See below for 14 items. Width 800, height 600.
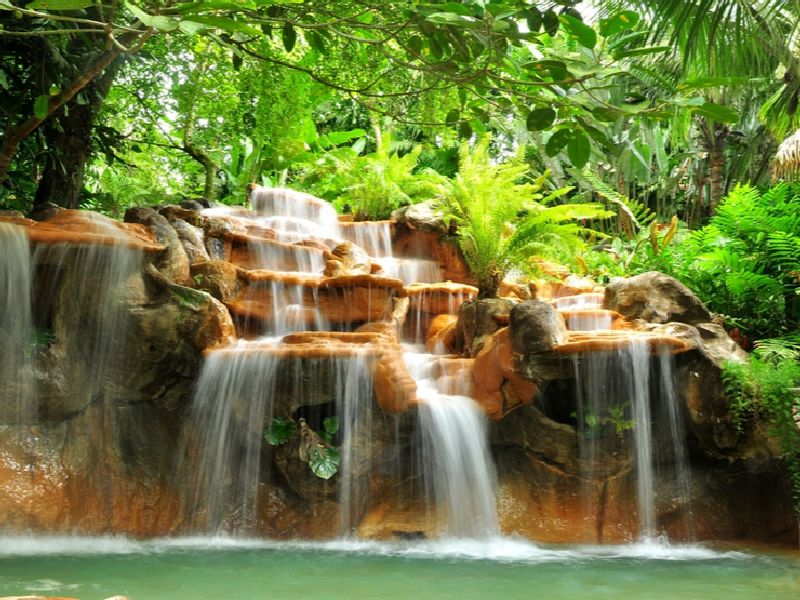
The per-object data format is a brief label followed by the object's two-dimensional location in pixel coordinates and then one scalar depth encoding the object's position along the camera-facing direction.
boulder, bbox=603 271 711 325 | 8.13
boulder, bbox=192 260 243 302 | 8.34
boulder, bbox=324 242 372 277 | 9.52
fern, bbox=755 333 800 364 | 7.70
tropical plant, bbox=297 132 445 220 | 13.24
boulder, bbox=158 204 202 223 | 9.27
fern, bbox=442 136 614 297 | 9.88
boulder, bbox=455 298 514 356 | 8.20
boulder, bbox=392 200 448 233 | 11.72
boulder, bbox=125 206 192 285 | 7.89
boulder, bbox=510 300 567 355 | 7.03
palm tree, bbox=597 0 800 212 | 7.66
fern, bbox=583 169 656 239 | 14.63
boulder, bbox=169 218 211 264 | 8.65
